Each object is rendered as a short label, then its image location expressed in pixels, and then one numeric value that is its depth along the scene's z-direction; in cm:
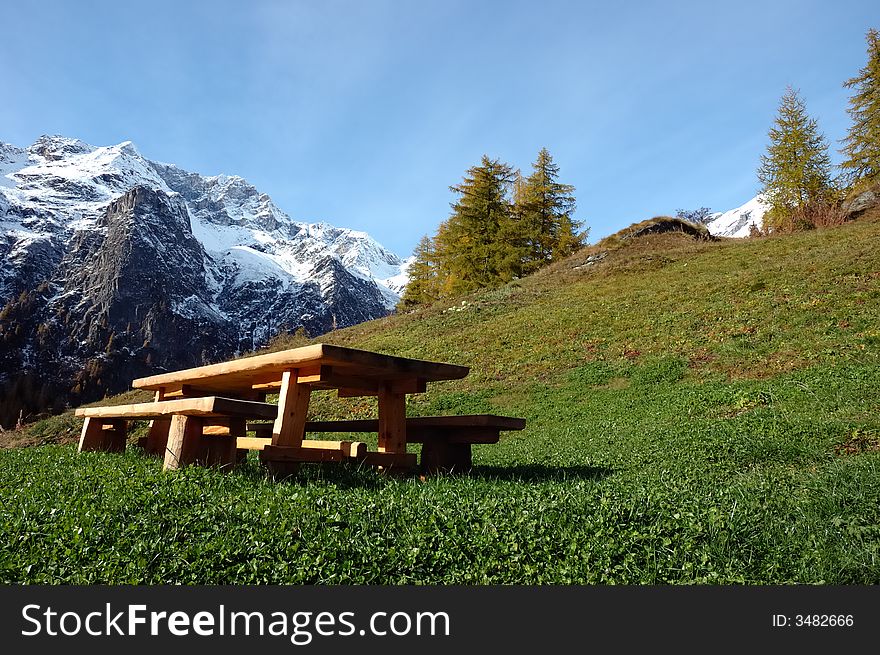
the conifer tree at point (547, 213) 3944
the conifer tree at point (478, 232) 3631
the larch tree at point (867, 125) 3400
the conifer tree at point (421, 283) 4153
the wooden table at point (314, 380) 523
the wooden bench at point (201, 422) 495
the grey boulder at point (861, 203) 3042
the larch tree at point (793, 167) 3603
